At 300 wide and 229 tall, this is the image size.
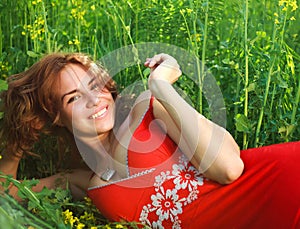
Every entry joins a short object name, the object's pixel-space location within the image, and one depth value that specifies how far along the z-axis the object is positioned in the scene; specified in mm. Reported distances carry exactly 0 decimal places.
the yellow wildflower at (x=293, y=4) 2592
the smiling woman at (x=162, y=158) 2238
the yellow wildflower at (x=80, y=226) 2369
